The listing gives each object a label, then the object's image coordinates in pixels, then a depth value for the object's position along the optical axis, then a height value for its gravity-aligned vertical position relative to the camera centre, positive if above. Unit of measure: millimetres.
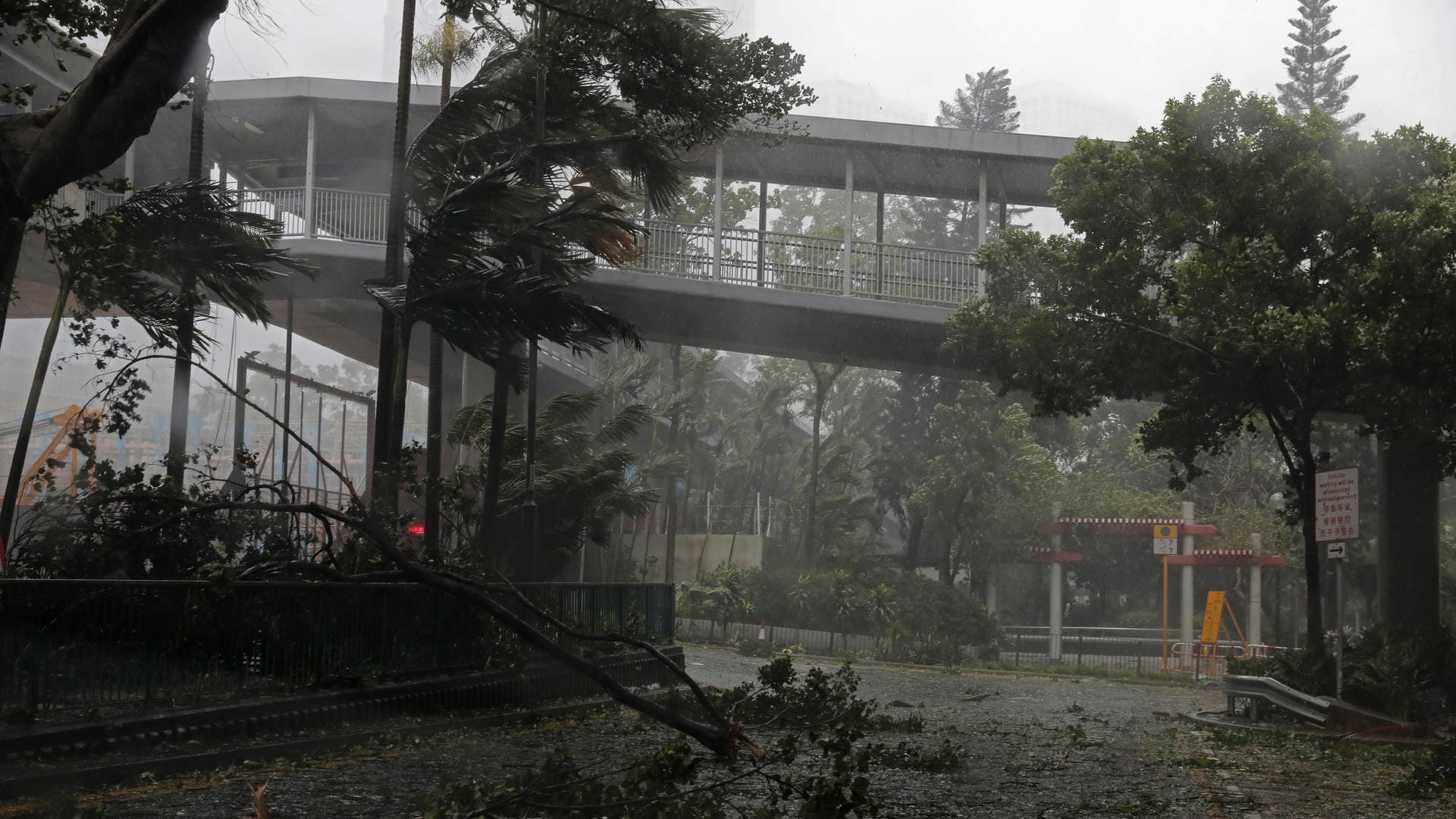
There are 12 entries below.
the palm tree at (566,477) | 23531 +1103
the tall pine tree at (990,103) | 65438 +21020
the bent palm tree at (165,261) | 13594 +2888
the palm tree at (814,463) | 41406 +2609
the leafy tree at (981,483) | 41219 +2188
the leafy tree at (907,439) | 50031 +4161
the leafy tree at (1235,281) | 16156 +3537
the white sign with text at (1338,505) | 15438 +701
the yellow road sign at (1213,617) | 27234 -1027
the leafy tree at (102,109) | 9016 +2713
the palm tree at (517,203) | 15250 +3955
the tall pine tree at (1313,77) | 52906 +18722
